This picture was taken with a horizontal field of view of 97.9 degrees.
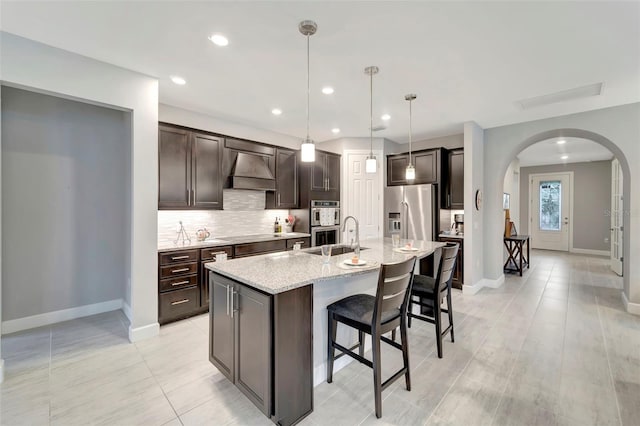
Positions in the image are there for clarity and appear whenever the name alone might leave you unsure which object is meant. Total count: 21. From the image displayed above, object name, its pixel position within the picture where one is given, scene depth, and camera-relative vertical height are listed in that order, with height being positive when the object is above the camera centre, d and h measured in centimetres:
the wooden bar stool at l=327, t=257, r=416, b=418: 185 -76
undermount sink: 287 -43
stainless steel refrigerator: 485 +0
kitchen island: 171 -78
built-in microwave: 496 -4
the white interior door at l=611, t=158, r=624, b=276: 556 -17
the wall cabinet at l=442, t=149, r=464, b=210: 477 +49
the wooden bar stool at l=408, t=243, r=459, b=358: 259 -76
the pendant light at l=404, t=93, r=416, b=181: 351 +51
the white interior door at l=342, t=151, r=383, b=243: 540 +31
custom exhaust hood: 412 +56
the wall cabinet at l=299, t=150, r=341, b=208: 498 +59
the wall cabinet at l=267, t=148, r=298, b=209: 476 +50
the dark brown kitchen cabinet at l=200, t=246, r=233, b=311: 353 -80
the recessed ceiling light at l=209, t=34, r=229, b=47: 226 +141
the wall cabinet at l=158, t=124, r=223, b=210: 342 +54
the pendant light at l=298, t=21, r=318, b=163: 210 +139
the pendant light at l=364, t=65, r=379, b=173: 277 +136
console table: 567 -82
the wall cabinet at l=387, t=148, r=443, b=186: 490 +82
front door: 832 +0
